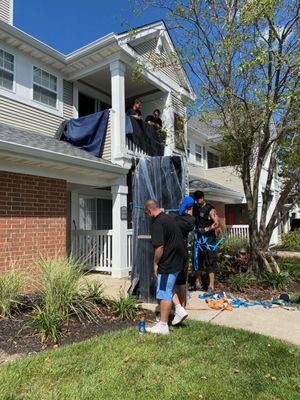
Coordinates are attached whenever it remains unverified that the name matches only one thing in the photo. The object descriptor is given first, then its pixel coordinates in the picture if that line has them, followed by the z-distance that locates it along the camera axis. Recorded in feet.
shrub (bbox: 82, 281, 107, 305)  17.20
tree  22.46
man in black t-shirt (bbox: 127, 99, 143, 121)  34.52
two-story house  22.71
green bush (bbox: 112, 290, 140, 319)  16.47
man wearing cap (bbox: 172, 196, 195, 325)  15.21
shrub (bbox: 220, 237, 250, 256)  28.44
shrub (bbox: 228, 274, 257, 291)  23.33
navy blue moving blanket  31.65
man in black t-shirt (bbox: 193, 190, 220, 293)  22.20
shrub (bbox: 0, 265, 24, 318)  15.48
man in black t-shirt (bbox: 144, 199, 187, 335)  14.23
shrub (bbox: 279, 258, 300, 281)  28.06
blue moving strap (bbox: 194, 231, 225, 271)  22.30
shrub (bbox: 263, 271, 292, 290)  23.68
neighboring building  55.83
